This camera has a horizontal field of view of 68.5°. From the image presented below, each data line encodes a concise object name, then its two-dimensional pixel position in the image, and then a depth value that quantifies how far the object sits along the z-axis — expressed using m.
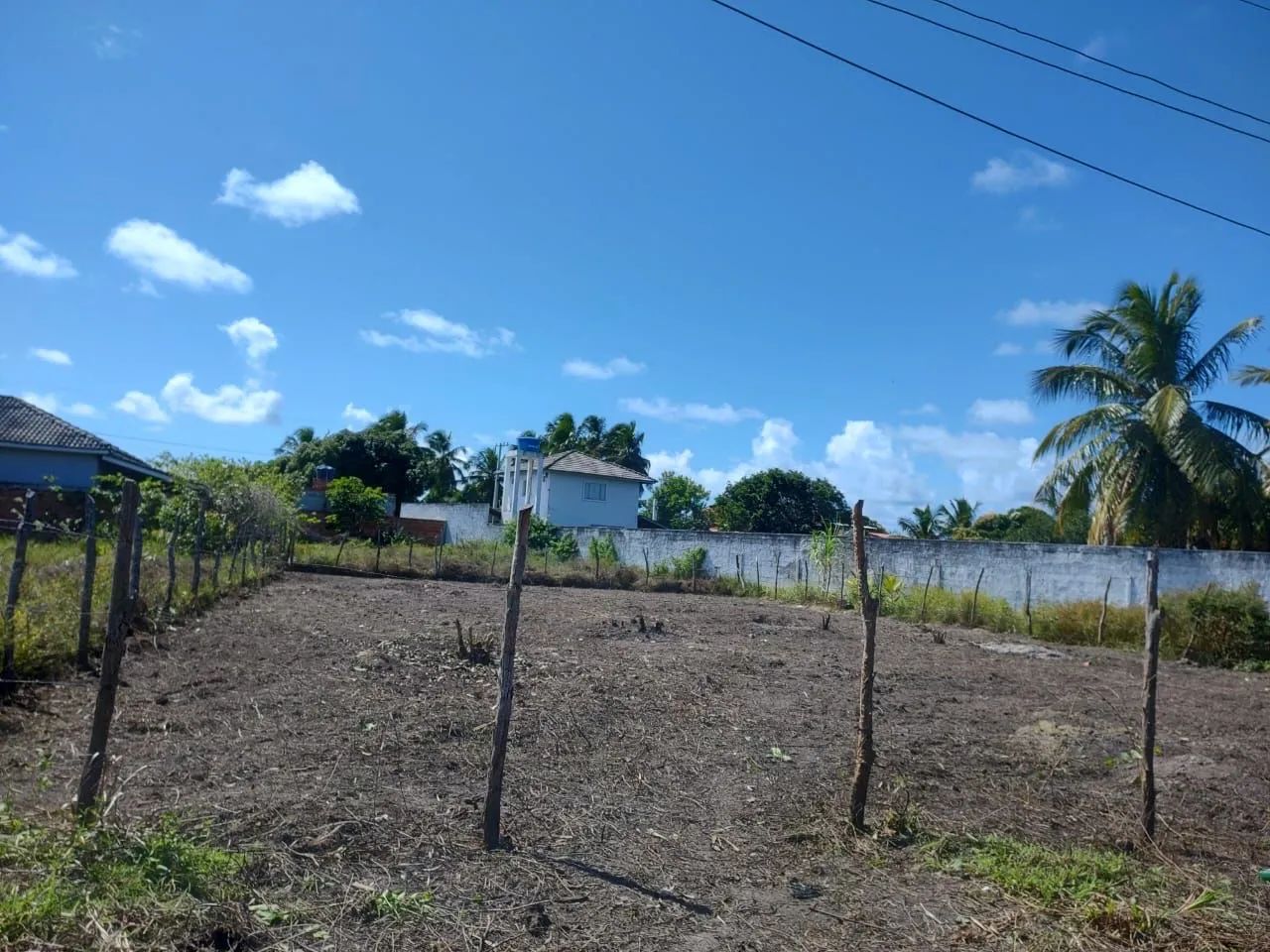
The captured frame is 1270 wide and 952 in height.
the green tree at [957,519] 40.91
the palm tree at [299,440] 49.97
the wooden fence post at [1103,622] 17.67
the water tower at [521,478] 34.78
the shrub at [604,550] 32.22
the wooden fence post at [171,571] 10.99
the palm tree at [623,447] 49.59
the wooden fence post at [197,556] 12.30
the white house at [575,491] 39.91
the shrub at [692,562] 30.22
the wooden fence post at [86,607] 7.92
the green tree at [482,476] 53.53
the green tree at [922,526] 40.38
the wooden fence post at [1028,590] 18.94
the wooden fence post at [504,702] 4.97
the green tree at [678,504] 51.41
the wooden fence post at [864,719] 5.58
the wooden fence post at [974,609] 19.98
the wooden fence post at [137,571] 9.64
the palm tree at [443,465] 51.22
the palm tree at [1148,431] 21.09
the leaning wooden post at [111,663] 4.51
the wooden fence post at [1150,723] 5.65
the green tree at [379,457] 45.84
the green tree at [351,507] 37.38
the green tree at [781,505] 44.69
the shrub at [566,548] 33.28
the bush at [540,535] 34.35
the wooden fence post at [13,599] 7.05
